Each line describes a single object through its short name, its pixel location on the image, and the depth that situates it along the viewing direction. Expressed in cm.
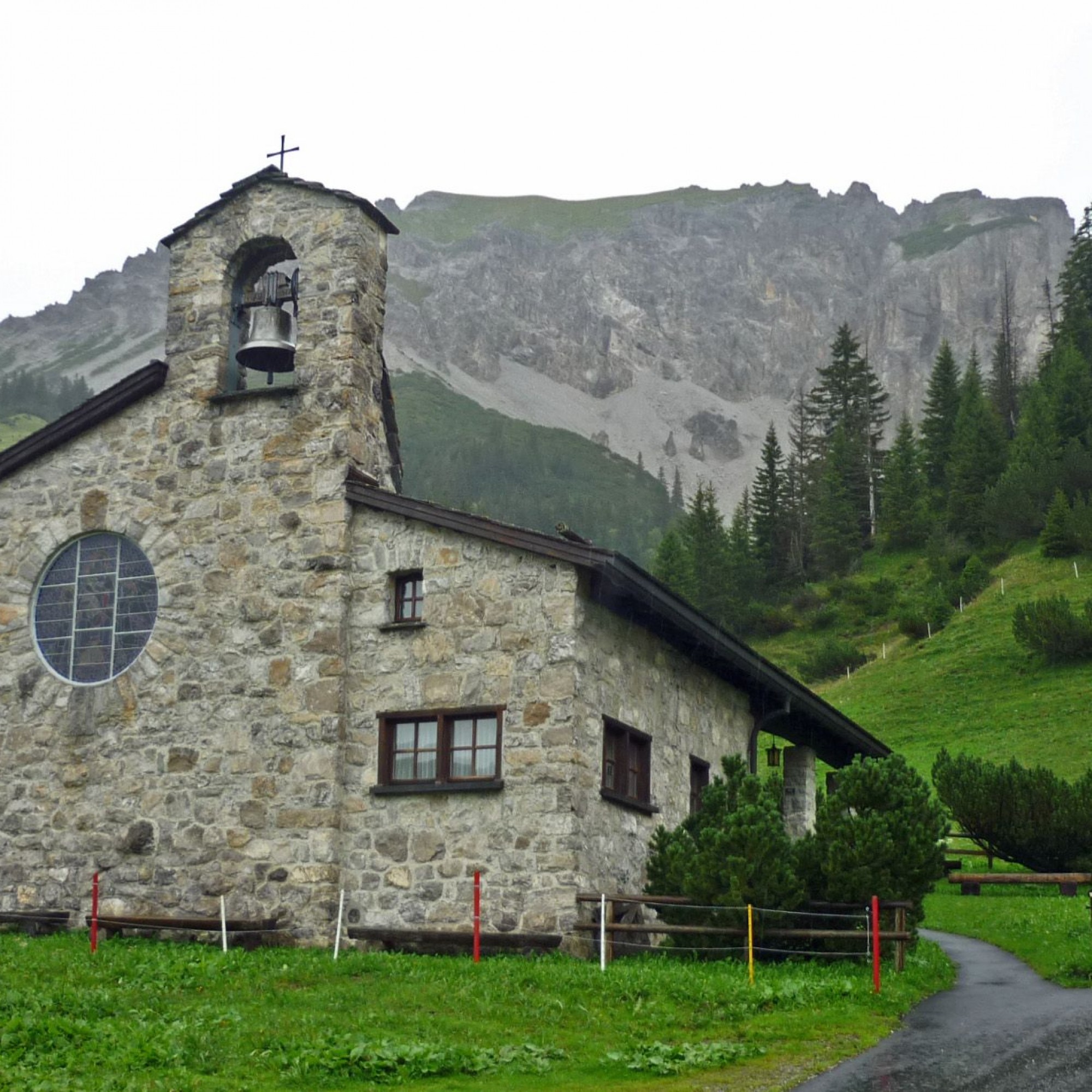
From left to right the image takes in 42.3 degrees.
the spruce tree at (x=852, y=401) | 10194
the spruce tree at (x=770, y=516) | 8981
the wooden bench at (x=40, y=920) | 1905
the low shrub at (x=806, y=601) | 7988
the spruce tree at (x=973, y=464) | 8144
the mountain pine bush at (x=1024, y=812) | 3025
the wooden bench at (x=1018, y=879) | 2702
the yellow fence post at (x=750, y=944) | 1469
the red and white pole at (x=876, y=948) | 1468
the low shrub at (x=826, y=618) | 7619
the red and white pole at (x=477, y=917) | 1608
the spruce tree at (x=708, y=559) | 8256
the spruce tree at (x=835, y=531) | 8594
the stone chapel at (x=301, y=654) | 1756
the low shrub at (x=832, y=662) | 6431
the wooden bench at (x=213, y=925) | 1775
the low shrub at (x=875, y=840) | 1694
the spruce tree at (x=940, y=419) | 9400
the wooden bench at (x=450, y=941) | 1655
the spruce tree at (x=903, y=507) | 8412
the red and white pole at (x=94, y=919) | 1670
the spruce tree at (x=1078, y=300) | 9350
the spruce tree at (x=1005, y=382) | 10431
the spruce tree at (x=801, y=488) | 8938
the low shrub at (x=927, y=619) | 6519
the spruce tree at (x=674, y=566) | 8506
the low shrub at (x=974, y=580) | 6931
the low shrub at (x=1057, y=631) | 5331
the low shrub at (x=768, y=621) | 7844
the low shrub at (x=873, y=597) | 7519
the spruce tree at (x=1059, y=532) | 6762
